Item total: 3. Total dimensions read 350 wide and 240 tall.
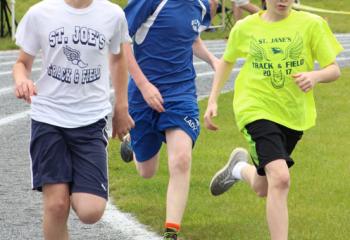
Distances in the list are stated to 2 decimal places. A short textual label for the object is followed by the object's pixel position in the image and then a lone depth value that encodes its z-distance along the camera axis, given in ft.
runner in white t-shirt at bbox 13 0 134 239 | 34.97
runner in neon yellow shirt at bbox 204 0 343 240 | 40.01
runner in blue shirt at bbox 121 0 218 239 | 42.34
